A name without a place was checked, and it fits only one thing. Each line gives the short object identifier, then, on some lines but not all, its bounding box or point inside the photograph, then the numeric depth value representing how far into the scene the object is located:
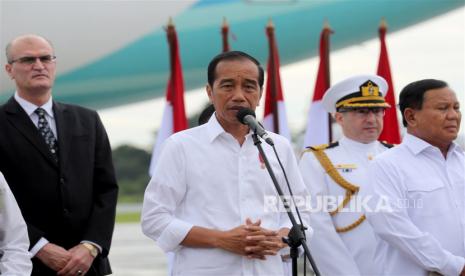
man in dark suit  8.06
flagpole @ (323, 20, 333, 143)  14.97
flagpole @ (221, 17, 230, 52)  14.87
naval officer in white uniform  9.46
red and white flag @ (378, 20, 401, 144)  14.64
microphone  6.40
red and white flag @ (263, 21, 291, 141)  15.06
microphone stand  6.28
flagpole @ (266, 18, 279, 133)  15.09
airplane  16.81
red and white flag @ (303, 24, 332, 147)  14.09
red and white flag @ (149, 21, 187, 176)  14.67
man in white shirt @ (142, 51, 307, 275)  6.95
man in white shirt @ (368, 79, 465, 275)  7.86
